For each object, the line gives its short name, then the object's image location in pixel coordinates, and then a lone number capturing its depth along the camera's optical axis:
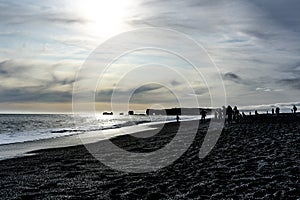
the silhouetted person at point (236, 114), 52.56
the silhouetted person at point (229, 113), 49.22
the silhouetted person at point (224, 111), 62.94
